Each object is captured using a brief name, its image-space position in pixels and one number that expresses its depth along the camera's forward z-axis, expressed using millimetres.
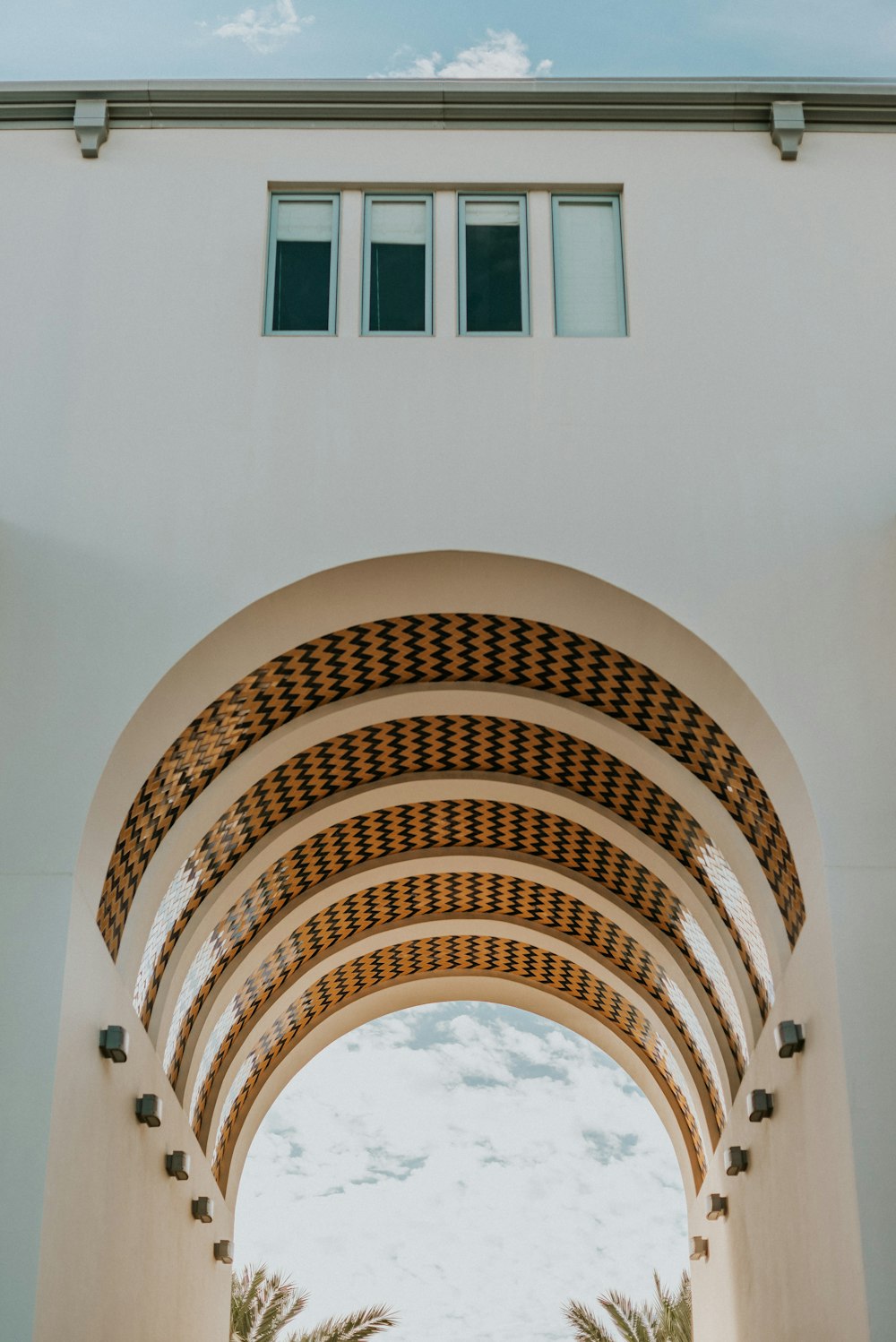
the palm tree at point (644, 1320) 15094
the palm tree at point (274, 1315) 14836
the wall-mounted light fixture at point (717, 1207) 10414
